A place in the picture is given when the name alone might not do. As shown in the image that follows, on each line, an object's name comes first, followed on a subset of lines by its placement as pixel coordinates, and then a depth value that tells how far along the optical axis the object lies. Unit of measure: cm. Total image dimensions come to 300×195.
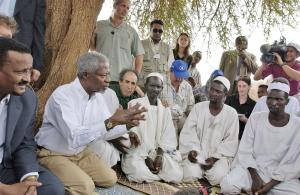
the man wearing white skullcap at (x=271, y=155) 358
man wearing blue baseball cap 488
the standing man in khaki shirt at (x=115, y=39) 447
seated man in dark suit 216
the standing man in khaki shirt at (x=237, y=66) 574
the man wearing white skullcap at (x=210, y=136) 406
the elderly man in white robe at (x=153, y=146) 383
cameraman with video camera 450
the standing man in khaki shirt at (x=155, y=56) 507
